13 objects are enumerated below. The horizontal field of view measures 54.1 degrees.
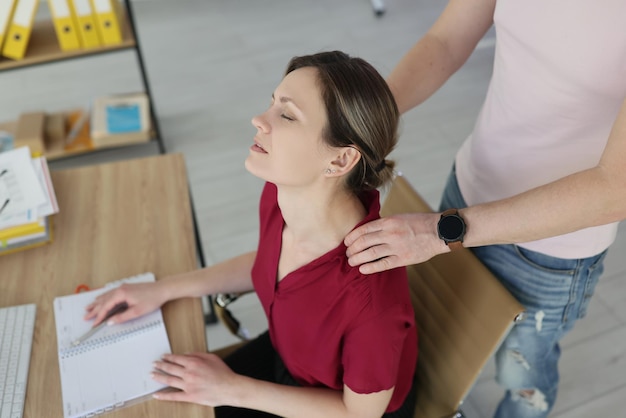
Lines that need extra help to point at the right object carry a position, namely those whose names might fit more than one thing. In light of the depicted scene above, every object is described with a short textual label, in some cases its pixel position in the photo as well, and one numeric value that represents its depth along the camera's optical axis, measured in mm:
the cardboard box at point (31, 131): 2969
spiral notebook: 1227
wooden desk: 1276
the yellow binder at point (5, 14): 2592
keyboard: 1222
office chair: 1260
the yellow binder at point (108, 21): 2678
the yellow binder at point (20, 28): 2613
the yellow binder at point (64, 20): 2652
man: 1075
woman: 1147
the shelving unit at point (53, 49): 2689
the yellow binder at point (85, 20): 2672
